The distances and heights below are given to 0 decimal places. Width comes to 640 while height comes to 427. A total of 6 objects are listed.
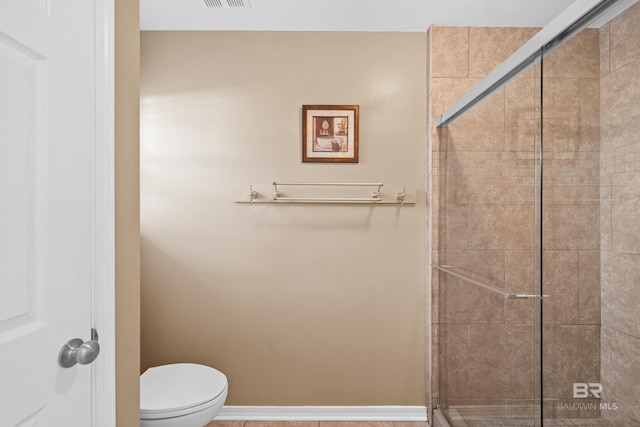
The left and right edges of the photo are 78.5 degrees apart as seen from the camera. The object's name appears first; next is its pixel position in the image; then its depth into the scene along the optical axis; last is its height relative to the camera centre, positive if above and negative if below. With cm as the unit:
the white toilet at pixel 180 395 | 160 -81
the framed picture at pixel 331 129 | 229 +47
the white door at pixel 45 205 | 72 +1
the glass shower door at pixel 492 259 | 133 -20
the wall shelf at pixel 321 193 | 228 +10
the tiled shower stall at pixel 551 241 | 94 -10
